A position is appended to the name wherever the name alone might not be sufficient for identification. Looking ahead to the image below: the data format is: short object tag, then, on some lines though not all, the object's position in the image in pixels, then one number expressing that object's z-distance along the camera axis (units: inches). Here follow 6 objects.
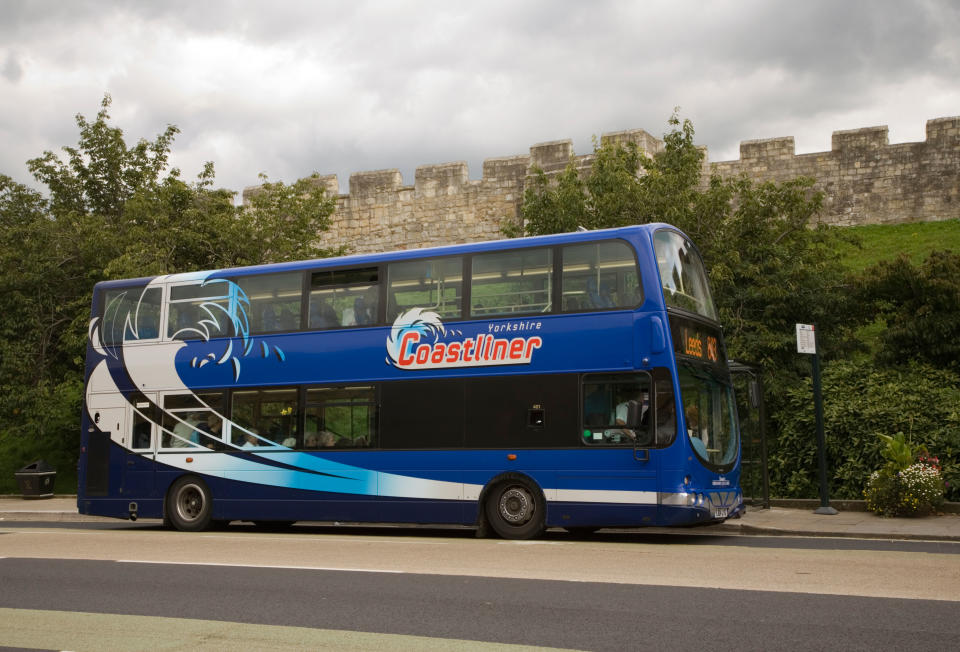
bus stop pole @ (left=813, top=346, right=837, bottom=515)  585.6
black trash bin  956.0
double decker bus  495.2
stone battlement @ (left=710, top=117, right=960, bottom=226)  1048.8
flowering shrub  552.4
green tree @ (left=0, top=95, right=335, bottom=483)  942.4
